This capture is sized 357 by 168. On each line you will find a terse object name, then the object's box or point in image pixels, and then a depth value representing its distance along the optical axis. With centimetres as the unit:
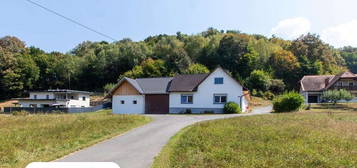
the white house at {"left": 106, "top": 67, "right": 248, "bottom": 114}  3003
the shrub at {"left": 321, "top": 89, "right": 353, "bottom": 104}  3812
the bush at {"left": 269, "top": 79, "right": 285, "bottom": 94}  5512
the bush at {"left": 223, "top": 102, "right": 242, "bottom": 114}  2838
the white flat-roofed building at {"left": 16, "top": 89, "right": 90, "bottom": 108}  4819
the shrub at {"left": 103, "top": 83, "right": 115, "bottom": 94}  5945
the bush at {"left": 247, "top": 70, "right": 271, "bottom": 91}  5359
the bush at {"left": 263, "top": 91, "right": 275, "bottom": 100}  5309
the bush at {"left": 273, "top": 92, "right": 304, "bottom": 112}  2612
